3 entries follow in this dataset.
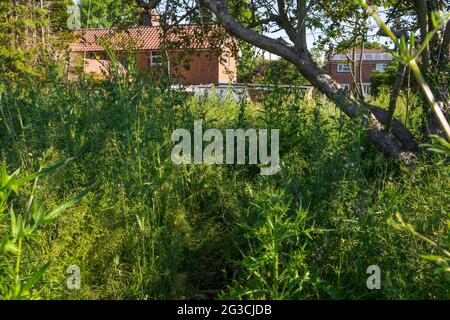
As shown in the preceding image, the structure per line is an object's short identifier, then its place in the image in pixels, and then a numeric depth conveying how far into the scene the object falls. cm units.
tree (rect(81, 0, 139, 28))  636
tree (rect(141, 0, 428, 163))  439
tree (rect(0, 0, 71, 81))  1405
